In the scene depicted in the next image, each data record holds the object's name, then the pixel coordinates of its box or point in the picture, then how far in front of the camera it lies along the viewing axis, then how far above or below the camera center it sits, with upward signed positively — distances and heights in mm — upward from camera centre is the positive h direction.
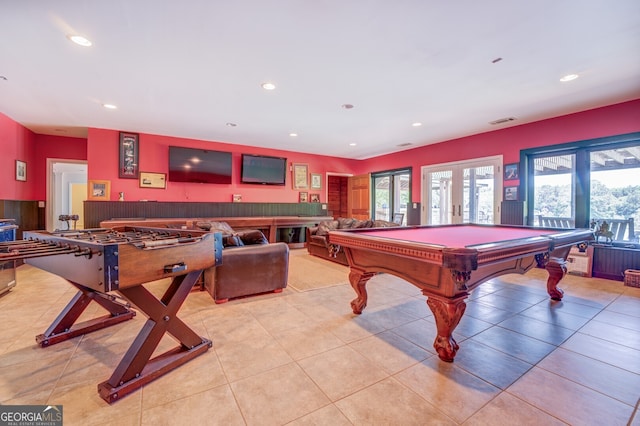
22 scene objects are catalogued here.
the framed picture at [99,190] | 5355 +385
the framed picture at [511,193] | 5145 +403
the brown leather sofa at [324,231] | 5000 -428
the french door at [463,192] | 5512 +493
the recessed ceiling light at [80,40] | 2443 +1544
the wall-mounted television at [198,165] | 6070 +1047
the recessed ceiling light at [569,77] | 3178 +1633
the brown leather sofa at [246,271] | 2998 -686
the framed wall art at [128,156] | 5559 +1111
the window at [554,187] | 4598 +484
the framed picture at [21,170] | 5023 +717
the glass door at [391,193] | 7777 +589
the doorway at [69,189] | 7656 +615
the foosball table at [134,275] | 1400 -371
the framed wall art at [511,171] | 5098 +809
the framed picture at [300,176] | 7676 +1017
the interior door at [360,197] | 8195 +486
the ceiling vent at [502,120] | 4730 +1672
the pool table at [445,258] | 1706 -321
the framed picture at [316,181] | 8000 +924
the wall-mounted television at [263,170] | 6887 +1088
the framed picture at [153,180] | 5793 +650
